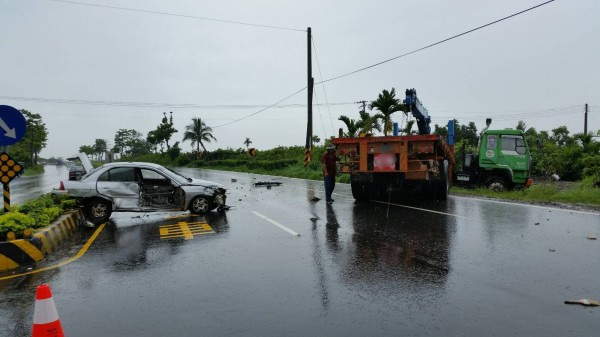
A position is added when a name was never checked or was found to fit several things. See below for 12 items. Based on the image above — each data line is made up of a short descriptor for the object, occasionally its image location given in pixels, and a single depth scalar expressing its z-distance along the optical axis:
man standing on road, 13.46
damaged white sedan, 10.19
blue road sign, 7.16
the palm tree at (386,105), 26.03
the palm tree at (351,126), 30.15
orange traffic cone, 3.13
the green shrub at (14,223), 6.55
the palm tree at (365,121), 30.38
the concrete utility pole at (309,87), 30.47
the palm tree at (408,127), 31.36
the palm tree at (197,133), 63.72
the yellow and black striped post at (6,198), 7.61
